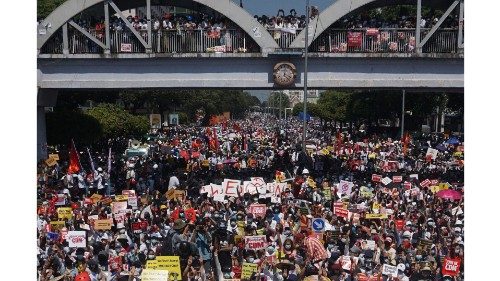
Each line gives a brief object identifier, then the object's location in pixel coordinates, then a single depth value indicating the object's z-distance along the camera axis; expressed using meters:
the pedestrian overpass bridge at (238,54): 26.14
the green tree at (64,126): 37.59
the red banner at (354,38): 26.34
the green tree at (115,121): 44.94
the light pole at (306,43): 25.20
